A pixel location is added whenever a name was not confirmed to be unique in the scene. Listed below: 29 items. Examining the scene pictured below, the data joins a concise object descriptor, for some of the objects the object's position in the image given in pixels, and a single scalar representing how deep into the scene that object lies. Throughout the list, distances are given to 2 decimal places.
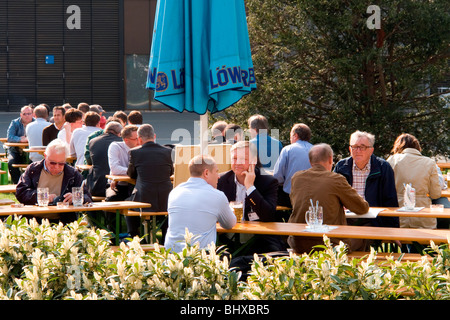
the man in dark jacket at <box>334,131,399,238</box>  11.65
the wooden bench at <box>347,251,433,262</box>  9.68
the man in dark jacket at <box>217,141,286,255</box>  10.49
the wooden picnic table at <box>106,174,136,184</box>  14.17
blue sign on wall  53.01
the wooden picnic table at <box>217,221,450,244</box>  9.11
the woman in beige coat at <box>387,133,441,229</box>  12.12
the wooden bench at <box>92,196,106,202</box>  15.37
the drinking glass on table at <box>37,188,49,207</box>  11.45
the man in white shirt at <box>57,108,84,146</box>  18.44
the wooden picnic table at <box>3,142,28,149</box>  21.42
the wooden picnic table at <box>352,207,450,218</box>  10.65
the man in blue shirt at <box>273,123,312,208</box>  13.72
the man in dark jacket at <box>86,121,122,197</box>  15.48
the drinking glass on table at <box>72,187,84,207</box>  11.48
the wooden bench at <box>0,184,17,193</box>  13.08
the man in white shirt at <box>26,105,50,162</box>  20.52
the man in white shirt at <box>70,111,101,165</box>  17.48
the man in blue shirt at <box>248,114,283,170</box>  14.59
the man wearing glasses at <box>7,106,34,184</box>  21.61
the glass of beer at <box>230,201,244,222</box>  10.28
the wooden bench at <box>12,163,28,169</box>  20.75
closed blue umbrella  10.82
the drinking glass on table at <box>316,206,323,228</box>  9.47
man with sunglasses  11.78
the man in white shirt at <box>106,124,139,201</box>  14.82
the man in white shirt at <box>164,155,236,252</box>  8.89
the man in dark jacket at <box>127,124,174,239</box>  13.39
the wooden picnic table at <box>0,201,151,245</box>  11.02
